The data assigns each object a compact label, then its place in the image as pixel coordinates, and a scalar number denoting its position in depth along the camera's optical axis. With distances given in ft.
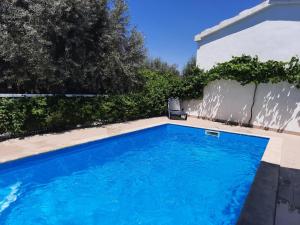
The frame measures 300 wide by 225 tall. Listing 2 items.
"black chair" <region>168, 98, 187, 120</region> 49.19
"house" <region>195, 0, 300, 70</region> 41.98
